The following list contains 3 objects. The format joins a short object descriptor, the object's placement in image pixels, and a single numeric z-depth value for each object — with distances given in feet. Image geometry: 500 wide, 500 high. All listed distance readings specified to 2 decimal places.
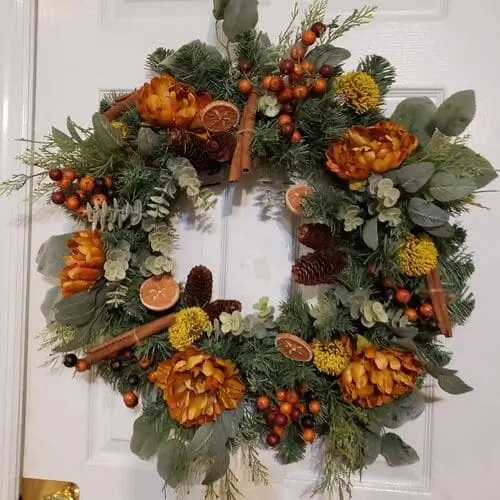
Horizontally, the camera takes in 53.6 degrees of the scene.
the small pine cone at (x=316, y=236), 2.97
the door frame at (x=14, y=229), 3.46
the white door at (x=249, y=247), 3.20
